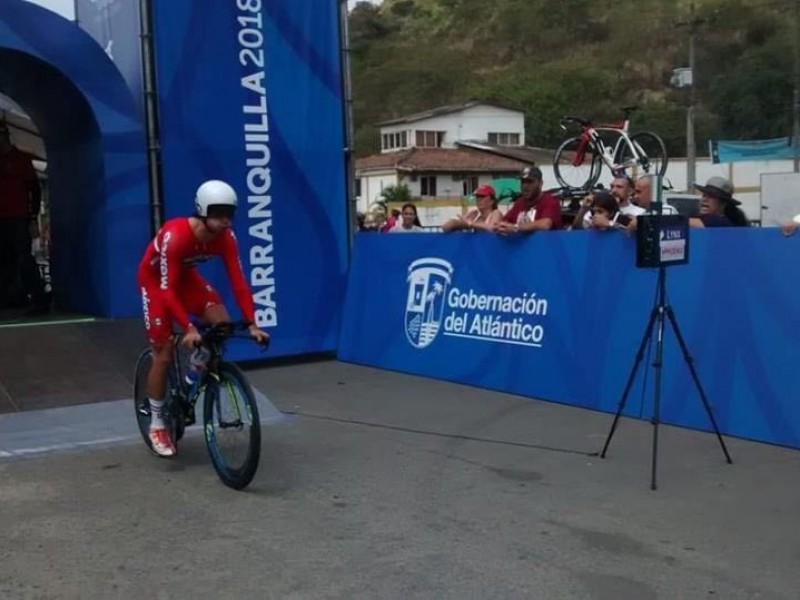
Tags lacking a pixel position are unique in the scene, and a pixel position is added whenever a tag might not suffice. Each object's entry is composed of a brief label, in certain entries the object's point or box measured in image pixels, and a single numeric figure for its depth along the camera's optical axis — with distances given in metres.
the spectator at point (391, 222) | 15.79
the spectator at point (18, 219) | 12.00
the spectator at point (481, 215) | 10.02
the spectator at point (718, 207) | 8.41
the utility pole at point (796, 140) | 40.19
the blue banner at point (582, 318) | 7.44
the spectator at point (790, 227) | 7.25
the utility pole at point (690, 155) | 42.79
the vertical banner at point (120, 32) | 10.55
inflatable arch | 10.12
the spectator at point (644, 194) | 8.23
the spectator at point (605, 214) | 8.63
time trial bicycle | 6.22
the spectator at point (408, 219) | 14.56
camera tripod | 6.51
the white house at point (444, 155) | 66.69
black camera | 6.60
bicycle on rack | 15.82
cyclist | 6.42
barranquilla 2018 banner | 10.36
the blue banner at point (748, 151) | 43.53
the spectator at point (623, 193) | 9.22
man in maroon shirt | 9.48
